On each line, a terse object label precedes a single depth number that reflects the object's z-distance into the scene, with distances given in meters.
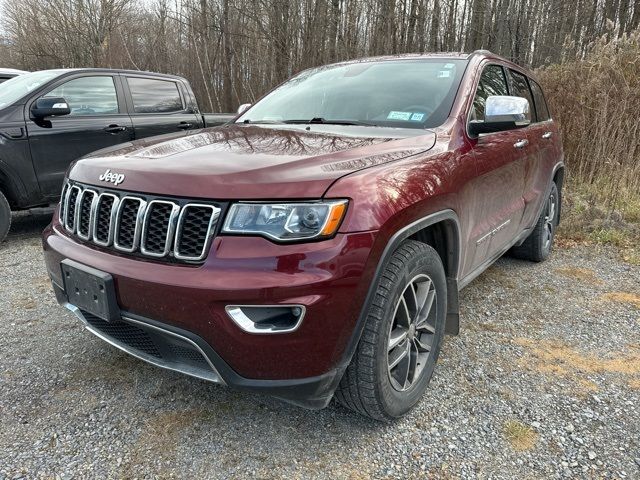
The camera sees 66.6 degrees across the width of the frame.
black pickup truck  4.72
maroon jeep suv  1.74
